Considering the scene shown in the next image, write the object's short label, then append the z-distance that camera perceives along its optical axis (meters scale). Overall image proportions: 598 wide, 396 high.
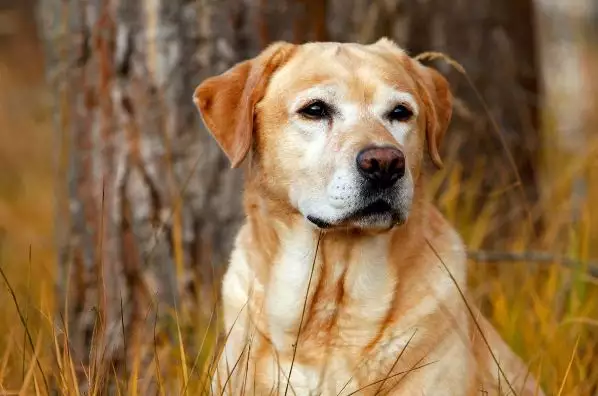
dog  6.20
